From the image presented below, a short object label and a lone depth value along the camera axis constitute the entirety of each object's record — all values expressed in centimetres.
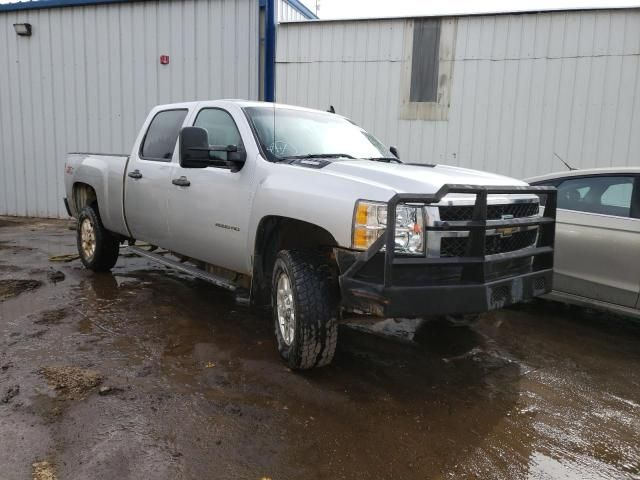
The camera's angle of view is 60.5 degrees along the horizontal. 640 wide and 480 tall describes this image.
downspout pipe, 984
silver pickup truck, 311
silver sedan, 441
